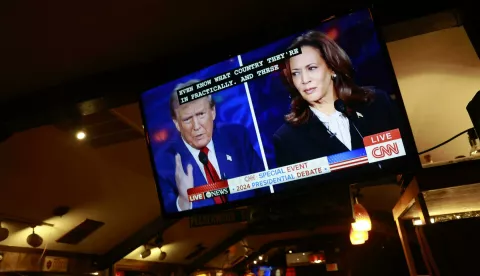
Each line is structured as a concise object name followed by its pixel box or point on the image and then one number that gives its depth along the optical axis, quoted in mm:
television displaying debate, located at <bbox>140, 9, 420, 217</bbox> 1647
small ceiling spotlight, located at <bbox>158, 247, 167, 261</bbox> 8352
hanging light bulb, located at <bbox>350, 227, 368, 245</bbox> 5651
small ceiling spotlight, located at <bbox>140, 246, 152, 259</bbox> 7626
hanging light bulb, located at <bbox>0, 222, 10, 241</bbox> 4352
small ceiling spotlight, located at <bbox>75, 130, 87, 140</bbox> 3168
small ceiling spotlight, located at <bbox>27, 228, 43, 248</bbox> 4711
